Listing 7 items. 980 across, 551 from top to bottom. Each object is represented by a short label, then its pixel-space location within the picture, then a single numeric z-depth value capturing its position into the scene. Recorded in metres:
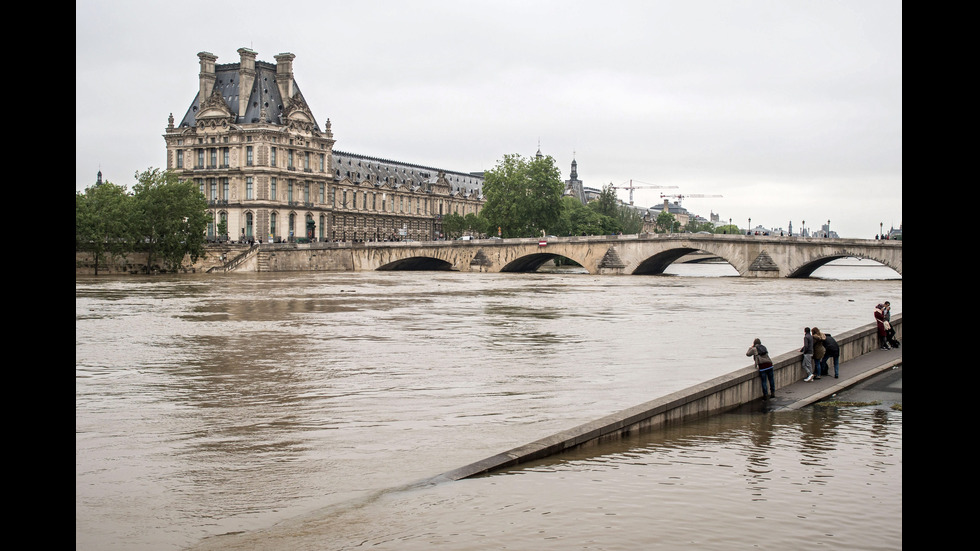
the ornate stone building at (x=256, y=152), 98.56
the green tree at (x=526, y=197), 101.38
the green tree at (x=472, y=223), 127.77
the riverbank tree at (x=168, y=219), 75.00
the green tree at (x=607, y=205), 135.75
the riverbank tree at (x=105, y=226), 72.06
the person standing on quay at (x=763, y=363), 16.14
